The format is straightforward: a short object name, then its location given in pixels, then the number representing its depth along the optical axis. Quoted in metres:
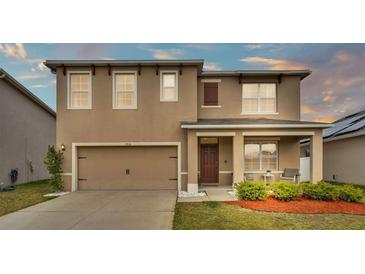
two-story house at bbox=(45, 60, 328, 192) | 10.75
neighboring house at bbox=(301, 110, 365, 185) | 12.68
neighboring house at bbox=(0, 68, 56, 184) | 12.80
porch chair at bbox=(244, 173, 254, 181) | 11.50
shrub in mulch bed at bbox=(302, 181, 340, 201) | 8.19
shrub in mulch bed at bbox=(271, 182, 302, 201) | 8.16
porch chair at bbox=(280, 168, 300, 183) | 10.92
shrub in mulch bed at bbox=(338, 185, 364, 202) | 8.01
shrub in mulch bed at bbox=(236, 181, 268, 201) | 8.23
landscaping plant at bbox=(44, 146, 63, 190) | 10.26
